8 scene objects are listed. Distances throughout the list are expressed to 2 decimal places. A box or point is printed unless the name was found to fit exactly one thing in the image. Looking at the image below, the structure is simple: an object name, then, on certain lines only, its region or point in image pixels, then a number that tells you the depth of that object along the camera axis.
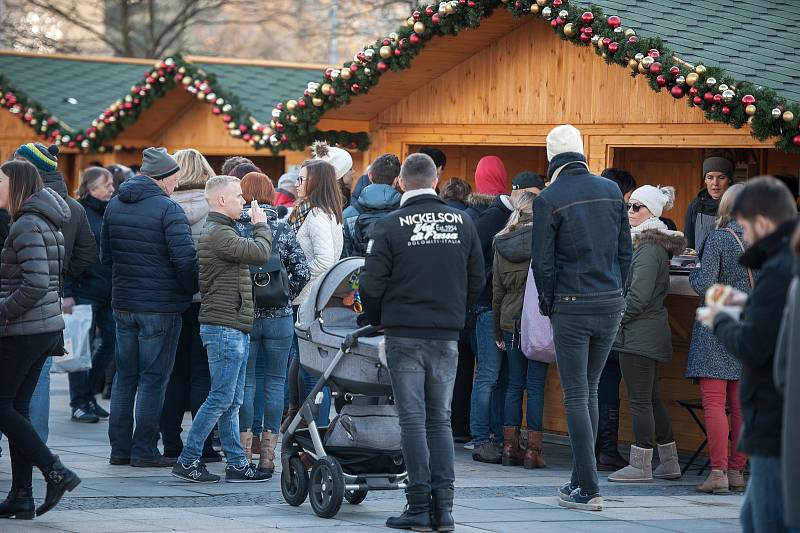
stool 17.79
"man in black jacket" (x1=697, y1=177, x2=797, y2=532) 9.23
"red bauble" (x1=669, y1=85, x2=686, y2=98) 18.59
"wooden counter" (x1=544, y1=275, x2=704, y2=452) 18.63
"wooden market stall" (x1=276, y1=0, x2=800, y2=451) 19.11
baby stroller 14.11
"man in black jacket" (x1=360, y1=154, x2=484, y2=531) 13.41
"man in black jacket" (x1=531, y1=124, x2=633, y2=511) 14.76
